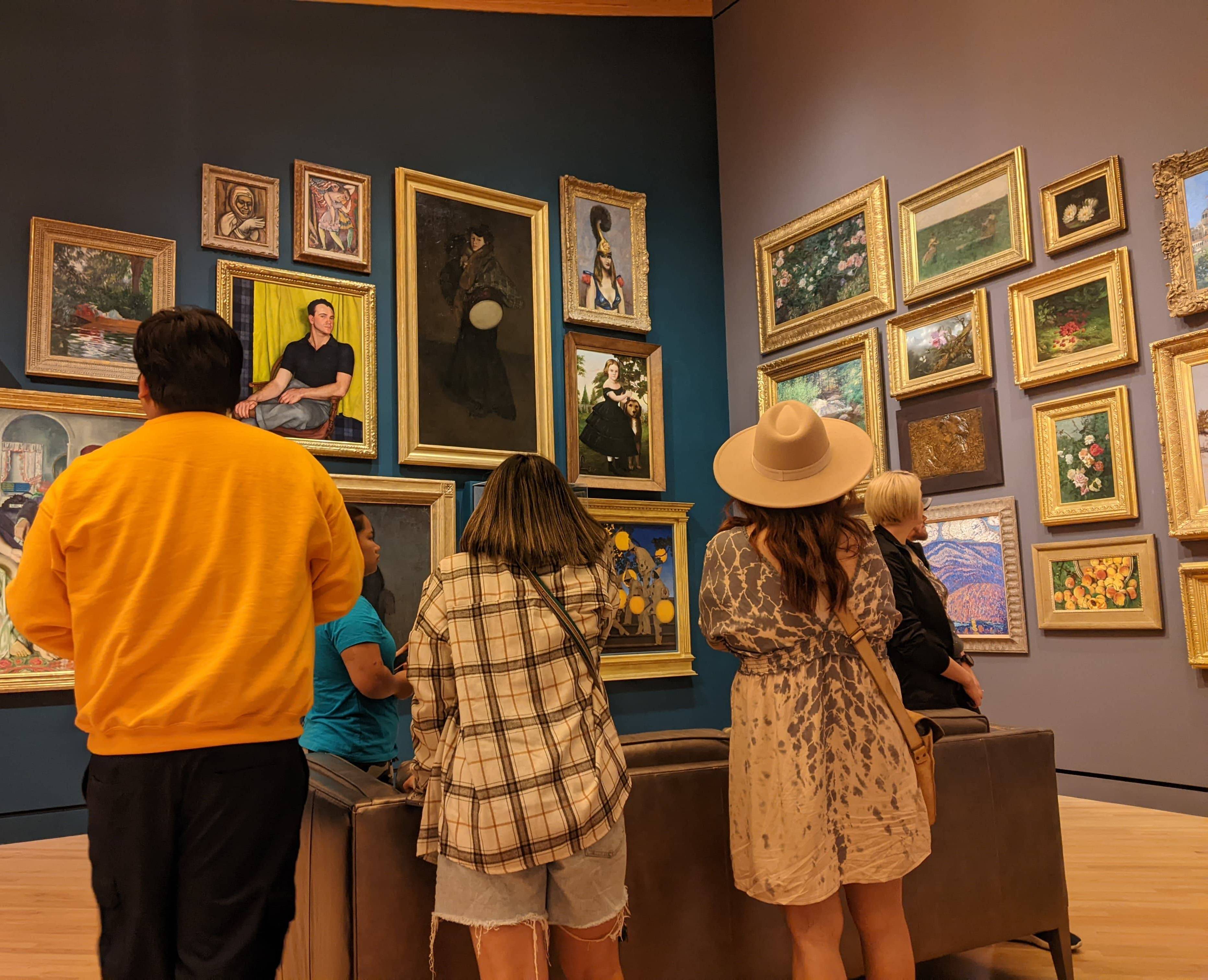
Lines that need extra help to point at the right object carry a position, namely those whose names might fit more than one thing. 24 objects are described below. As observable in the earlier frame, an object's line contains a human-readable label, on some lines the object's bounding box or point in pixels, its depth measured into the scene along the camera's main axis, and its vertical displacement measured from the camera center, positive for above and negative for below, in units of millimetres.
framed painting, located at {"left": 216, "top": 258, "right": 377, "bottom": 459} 7074 +1889
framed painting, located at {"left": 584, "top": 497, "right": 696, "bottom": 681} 8266 -2
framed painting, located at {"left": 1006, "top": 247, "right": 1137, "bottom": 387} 6180 +1726
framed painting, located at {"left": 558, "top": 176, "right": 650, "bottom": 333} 8555 +3072
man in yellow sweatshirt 1938 -108
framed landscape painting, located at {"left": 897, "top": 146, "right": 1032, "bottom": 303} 6812 +2646
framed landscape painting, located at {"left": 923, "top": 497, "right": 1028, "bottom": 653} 6762 +64
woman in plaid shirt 2166 -342
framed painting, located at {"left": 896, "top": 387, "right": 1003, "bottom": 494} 6965 +1052
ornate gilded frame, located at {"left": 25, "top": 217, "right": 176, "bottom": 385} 6367 +2134
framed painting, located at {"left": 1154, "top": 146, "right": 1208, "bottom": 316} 5785 +2119
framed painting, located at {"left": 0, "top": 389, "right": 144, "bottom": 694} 6090 +986
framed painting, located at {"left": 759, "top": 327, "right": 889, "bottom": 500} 7836 +1770
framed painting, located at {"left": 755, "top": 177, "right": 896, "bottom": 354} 7863 +2757
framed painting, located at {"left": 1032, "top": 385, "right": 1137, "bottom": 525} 6145 +778
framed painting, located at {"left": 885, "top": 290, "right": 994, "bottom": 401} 7012 +1799
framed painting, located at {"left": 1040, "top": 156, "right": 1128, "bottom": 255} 6219 +2481
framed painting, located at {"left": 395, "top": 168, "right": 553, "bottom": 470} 7691 +2266
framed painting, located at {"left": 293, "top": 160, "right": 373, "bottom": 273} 7410 +3024
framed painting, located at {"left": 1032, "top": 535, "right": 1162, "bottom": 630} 5992 -66
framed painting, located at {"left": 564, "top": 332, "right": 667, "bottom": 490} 8328 +1734
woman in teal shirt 3221 -327
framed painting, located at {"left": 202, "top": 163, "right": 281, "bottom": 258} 7070 +2952
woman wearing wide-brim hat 2529 -409
